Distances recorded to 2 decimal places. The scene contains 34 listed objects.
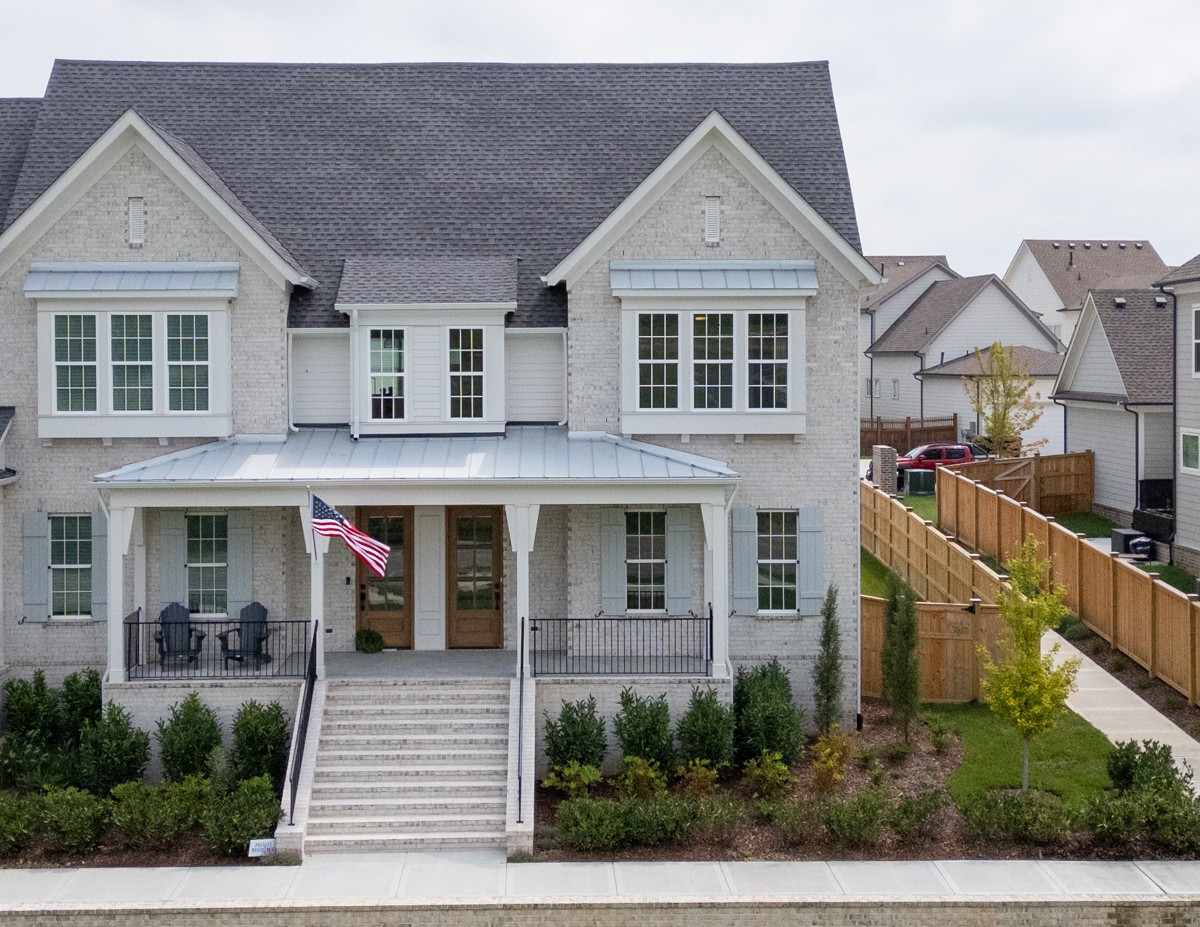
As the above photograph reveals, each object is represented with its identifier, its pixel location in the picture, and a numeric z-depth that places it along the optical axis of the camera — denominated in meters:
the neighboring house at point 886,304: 66.69
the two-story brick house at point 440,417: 20.39
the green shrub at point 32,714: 19.64
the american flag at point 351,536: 18.34
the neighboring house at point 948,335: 59.44
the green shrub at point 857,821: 16.14
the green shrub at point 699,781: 17.69
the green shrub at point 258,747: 18.25
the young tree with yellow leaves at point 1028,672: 17.23
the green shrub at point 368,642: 21.14
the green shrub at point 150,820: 16.16
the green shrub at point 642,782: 17.67
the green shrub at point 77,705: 19.73
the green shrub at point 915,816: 16.27
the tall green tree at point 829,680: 20.17
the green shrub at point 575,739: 18.48
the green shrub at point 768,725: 18.69
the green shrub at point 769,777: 17.81
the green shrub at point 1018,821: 16.08
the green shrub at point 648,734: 18.41
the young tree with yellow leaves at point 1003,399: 46.22
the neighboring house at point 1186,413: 28.80
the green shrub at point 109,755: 18.19
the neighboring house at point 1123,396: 34.19
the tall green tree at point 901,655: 19.55
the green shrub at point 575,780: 17.66
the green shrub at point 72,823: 16.06
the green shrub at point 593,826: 16.16
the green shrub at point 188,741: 18.22
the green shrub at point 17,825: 16.03
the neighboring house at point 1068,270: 74.06
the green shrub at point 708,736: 18.41
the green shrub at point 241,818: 16.05
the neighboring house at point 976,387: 53.69
